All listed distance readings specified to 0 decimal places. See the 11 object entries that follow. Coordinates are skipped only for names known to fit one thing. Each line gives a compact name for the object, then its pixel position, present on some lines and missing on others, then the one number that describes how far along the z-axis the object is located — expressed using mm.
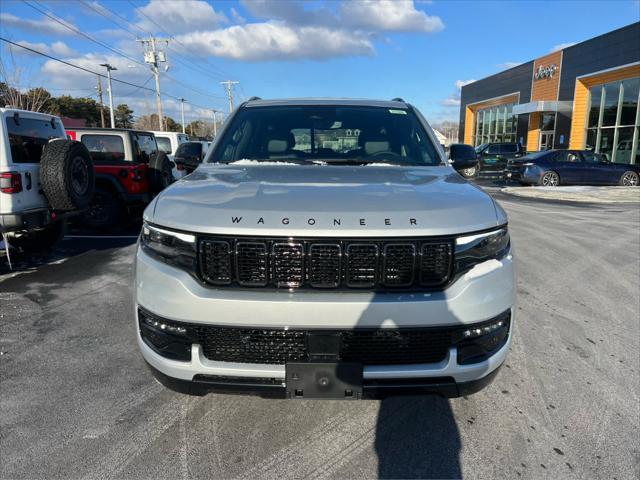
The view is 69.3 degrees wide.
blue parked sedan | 18141
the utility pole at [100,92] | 54047
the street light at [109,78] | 43688
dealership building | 22547
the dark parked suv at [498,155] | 24422
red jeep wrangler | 9211
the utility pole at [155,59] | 43325
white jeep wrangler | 5729
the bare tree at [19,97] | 26234
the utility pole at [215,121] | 89250
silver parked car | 2129
